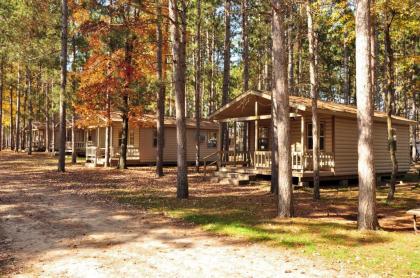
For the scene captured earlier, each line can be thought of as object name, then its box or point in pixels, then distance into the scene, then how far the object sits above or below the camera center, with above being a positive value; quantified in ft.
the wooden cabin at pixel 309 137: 60.44 +2.75
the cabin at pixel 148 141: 96.41 +3.52
